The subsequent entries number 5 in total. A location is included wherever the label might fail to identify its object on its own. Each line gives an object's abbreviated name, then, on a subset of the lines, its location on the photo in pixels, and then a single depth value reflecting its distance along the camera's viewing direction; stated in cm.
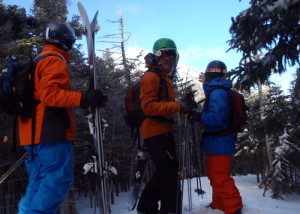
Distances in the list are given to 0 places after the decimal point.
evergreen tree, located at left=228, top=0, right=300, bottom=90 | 591
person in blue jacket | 372
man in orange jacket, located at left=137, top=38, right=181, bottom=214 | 341
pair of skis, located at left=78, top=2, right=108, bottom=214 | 307
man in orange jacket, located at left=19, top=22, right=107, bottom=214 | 254
